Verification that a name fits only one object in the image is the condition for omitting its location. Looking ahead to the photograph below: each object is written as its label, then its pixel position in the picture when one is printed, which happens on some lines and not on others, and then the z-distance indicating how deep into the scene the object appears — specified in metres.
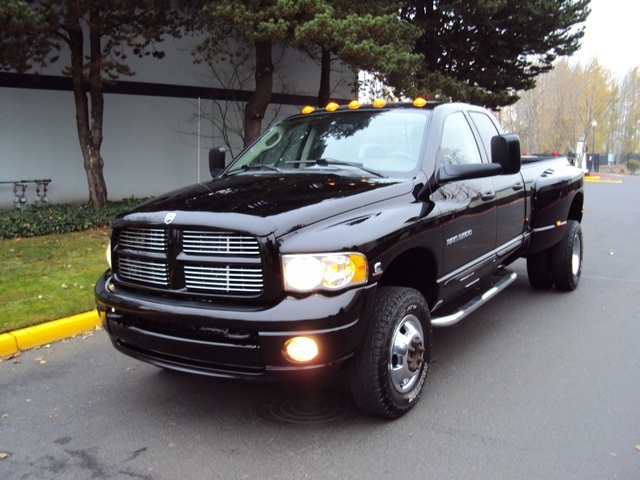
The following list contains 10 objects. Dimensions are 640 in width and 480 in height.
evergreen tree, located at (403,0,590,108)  17.36
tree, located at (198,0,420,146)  11.07
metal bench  12.99
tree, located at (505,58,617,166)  43.66
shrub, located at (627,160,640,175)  47.94
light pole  42.16
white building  13.24
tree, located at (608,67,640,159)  65.44
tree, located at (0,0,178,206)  9.72
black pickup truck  3.19
